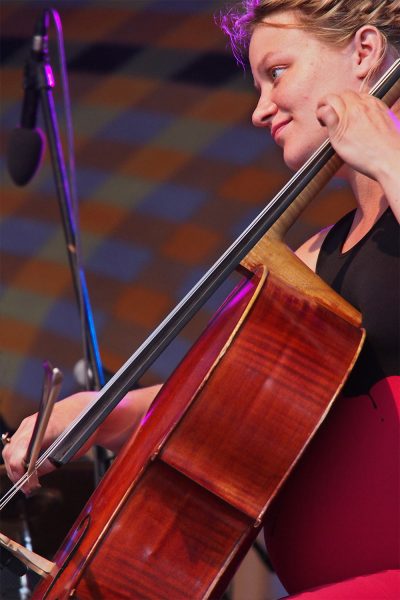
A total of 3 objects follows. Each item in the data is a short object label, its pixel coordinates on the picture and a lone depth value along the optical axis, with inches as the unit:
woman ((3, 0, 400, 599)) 143.3
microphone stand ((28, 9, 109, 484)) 164.5
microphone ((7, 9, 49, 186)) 172.2
